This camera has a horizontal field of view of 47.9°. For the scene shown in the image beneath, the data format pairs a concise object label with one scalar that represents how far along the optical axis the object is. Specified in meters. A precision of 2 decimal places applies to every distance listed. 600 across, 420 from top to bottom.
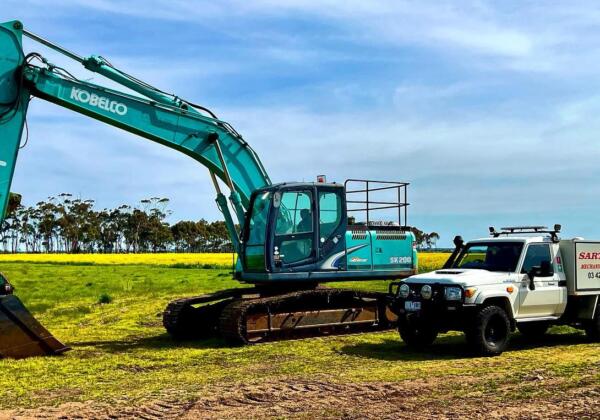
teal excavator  12.88
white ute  11.42
